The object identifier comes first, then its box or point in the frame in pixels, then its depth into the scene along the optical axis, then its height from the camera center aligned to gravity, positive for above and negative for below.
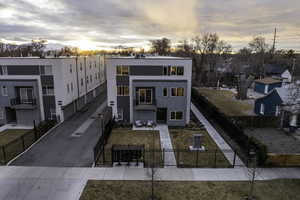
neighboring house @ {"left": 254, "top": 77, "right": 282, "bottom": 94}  38.75 -3.27
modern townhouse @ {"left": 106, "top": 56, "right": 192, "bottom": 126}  22.36 -2.32
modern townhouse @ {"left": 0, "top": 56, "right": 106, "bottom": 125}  23.09 -2.64
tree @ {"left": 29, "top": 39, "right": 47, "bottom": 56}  69.25 +7.79
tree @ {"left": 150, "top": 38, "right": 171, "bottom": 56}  79.10 +9.18
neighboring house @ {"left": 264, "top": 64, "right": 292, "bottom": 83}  52.91 -0.51
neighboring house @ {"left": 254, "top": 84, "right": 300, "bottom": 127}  19.23 -4.00
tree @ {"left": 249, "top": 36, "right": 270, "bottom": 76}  62.31 +7.06
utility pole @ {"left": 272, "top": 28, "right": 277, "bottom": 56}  61.18 +8.13
